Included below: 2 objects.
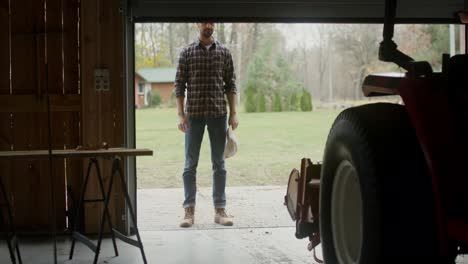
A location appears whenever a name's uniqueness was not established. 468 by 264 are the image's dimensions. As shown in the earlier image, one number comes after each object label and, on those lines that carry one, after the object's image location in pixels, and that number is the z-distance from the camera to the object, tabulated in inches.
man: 220.1
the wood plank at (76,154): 149.6
